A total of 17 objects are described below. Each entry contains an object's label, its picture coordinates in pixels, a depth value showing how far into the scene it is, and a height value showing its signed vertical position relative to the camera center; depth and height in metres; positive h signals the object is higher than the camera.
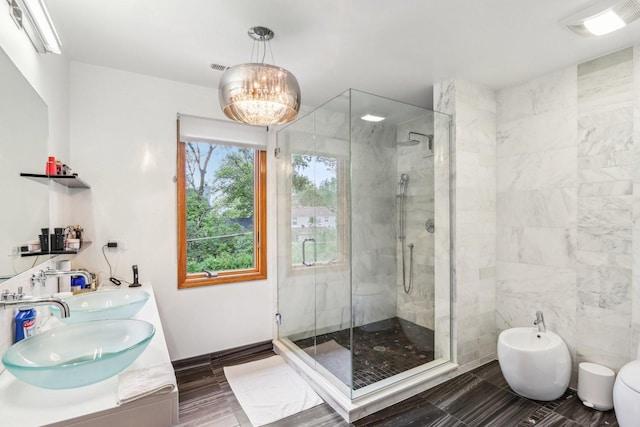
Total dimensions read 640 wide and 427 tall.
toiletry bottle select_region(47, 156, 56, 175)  1.72 +0.27
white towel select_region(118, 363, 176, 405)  0.96 -0.55
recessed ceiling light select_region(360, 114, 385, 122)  2.70 +0.84
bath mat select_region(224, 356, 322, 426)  2.20 -1.39
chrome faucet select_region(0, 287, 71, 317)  1.10 -0.31
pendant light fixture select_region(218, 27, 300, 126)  1.70 +0.67
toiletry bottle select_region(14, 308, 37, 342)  1.31 -0.46
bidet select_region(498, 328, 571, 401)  2.25 -1.15
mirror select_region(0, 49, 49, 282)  1.23 +0.23
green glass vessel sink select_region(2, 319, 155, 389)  0.94 -0.50
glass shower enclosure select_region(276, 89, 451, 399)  2.66 -0.25
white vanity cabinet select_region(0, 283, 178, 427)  0.88 -0.57
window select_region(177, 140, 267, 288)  2.88 +0.00
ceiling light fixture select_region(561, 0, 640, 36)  1.71 +1.11
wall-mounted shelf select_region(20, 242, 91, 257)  1.45 -0.20
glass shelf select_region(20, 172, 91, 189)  1.52 +0.21
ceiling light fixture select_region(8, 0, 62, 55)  1.35 +0.90
